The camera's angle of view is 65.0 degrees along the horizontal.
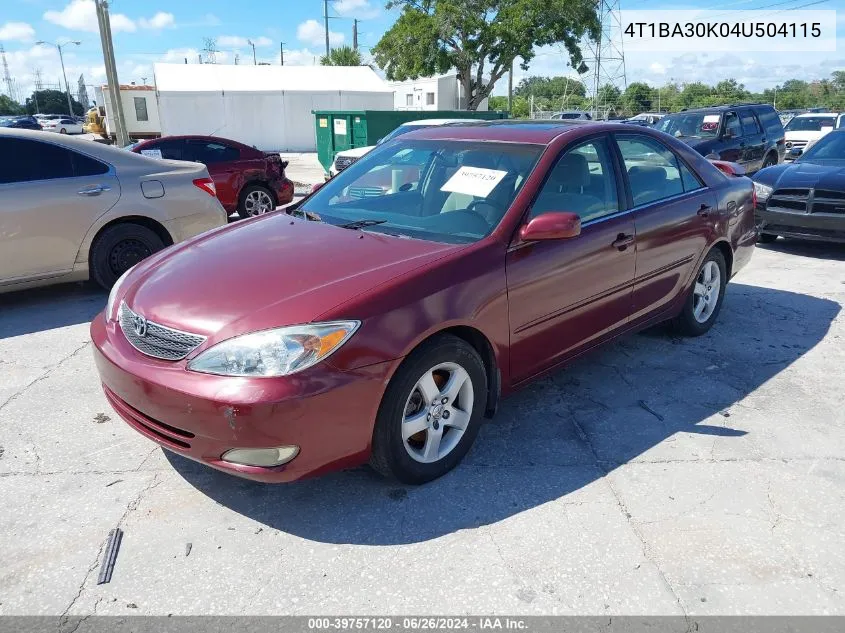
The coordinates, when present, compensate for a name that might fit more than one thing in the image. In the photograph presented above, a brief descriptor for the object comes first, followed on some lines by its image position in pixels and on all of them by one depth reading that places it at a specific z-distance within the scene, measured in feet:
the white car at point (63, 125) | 150.85
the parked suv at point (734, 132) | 40.65
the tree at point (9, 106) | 301.10
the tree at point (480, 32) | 96.68
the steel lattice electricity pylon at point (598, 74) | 106.63
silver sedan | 18.11
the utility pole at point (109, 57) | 50.75
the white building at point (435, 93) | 116.16
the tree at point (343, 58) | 200.89
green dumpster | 47.83
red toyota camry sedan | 8.60
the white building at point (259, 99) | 102.12
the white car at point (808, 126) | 63.98
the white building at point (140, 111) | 119.03
